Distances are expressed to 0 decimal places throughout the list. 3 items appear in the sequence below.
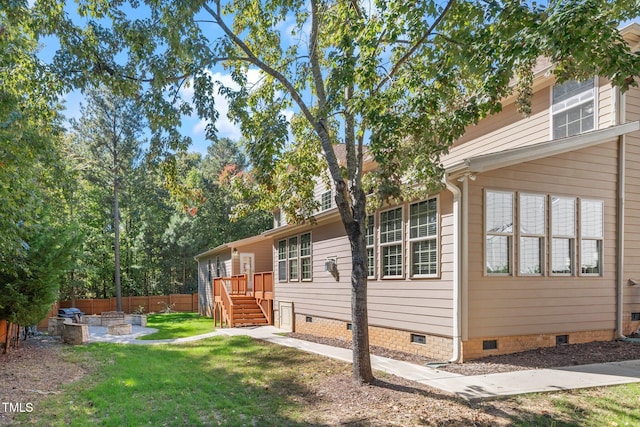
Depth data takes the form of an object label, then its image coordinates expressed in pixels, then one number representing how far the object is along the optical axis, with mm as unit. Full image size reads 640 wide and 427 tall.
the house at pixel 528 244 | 7477
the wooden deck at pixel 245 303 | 16014
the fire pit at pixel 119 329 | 15023
